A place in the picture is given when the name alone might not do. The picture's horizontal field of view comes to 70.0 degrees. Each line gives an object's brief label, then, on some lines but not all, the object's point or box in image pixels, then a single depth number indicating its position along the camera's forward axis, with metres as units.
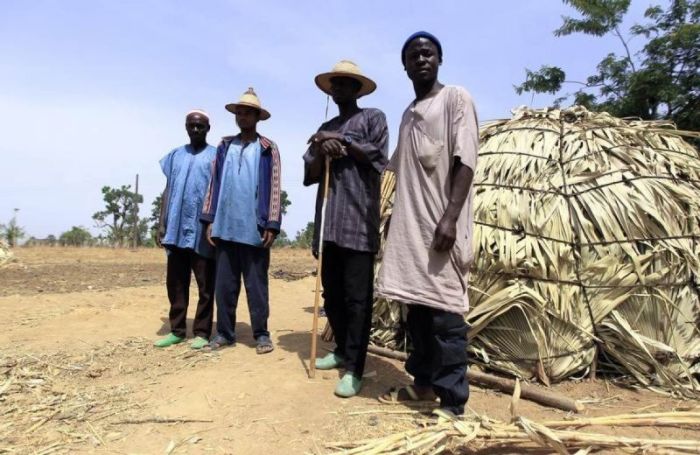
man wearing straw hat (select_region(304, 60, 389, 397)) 2.98
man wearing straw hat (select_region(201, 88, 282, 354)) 3.68
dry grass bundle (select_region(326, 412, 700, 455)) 1.95
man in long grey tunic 2.41
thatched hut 3.14
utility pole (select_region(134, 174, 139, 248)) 20.52
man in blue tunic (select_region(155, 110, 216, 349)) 4.02
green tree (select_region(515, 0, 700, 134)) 10.74
